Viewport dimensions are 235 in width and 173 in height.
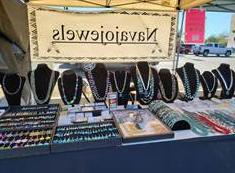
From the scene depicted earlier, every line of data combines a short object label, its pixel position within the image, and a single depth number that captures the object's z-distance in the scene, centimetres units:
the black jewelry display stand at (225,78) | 168
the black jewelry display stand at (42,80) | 150
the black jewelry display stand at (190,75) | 165
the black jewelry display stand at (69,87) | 150
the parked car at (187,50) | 1166
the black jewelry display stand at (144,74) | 161
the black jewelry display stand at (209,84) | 167
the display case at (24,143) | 90
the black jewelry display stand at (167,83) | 165
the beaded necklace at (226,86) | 168
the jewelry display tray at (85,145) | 93
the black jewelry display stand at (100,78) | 158
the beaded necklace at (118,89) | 158
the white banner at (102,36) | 188
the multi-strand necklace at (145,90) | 159
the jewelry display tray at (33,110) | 120
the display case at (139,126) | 103
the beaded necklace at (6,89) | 146
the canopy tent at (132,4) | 199
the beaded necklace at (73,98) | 150
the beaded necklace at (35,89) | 149
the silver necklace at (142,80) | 160
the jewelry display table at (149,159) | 94
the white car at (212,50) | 1183
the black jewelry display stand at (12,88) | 146
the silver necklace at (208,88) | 167
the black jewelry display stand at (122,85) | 158
